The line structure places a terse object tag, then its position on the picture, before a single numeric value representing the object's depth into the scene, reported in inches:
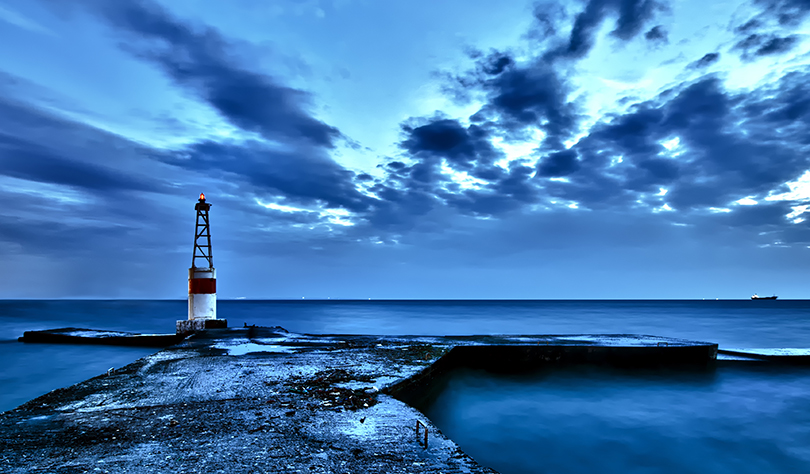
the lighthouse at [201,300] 647.1
